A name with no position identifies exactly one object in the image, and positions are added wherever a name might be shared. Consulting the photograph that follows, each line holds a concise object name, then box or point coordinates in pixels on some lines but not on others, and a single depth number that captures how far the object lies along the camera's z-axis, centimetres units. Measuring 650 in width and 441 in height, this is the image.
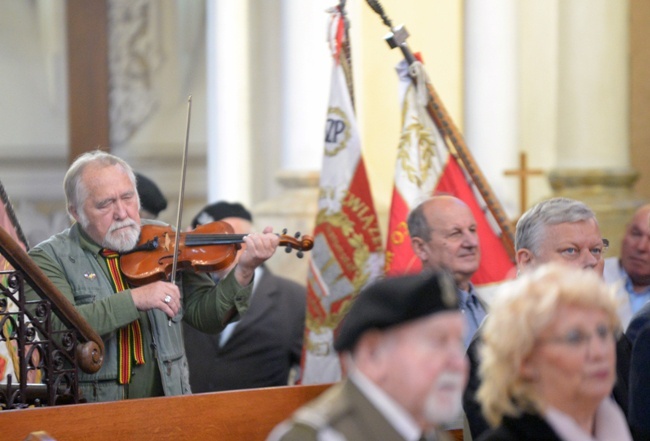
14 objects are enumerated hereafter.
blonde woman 491
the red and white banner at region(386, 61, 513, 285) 1120
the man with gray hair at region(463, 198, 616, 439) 750
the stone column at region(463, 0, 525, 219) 1548
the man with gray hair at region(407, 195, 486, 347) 889
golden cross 1515
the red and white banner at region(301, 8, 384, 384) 1109
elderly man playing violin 783
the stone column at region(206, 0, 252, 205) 1555
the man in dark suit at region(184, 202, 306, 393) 1121
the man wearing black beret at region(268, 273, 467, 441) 430
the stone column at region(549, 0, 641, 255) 1555
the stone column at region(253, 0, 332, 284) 1437
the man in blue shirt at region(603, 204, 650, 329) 1101
